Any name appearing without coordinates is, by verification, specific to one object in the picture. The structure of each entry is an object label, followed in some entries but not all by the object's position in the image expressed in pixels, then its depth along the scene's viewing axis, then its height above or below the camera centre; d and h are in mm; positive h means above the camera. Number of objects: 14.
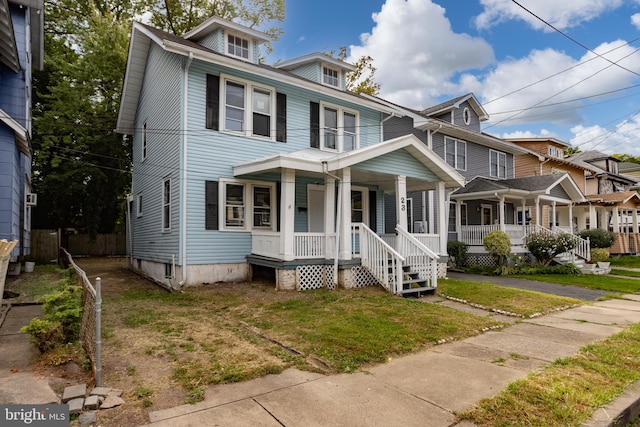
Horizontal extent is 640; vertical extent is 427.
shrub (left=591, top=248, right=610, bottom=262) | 16484 -1432
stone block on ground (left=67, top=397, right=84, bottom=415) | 3207 -1547
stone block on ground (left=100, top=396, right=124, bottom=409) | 3344 -1584
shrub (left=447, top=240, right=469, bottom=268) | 16531 -1314
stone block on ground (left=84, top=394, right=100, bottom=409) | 3285 -1545
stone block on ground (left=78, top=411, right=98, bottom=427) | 3046 -1573
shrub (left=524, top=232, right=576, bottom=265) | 15414 -924
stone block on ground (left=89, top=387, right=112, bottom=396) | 3507 -1552
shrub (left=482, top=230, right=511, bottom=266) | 14992 -844
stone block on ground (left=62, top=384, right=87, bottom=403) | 3398 -1530
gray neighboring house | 16953 +1809
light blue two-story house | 9758 +1399
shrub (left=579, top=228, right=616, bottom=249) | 19578 -778
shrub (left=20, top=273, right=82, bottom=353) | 4414 -1193
